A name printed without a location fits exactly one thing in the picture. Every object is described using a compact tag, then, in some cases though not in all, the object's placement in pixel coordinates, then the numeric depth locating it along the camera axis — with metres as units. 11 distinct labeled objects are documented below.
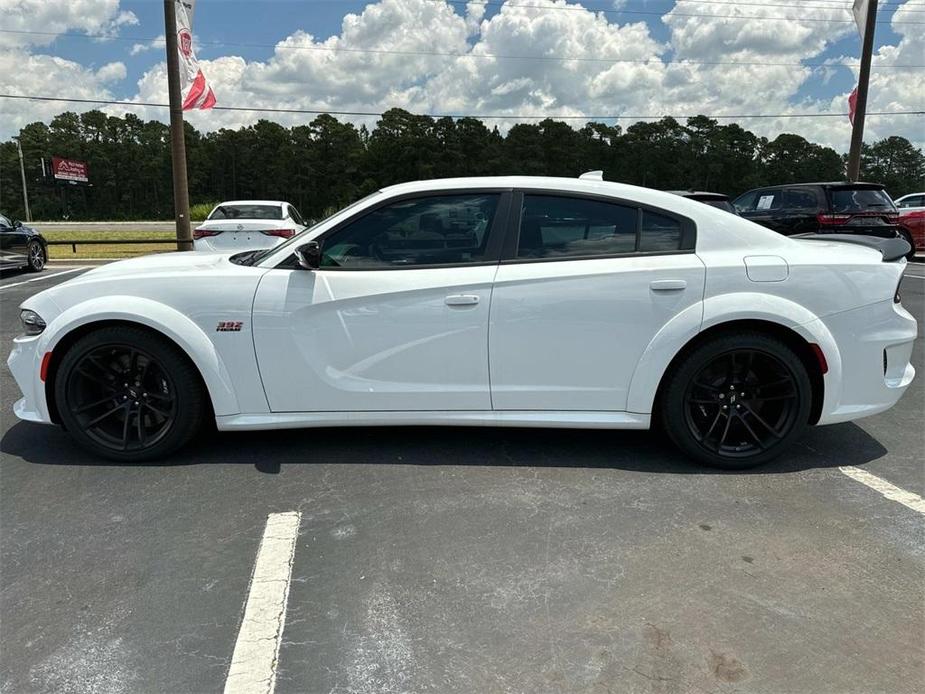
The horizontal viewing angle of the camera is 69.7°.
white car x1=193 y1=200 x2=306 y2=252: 10.45
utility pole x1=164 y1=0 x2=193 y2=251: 14.25
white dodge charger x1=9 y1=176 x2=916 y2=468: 3.47
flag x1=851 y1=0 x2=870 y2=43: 17.50
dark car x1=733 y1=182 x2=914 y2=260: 12.45
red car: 15.65
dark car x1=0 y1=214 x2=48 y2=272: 12.88
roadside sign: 70.06
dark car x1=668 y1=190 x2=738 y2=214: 12.39
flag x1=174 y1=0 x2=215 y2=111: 13.91
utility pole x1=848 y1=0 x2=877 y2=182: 17.83
